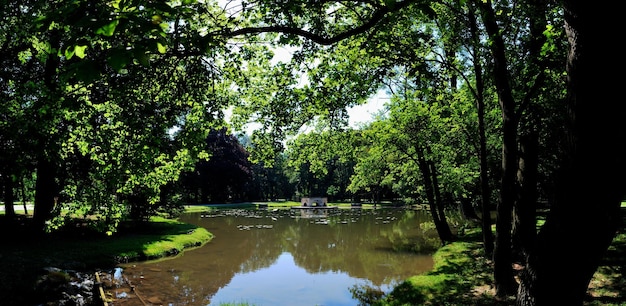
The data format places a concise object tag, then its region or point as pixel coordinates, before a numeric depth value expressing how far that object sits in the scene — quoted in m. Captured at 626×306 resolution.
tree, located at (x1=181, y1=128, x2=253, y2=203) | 67.56
